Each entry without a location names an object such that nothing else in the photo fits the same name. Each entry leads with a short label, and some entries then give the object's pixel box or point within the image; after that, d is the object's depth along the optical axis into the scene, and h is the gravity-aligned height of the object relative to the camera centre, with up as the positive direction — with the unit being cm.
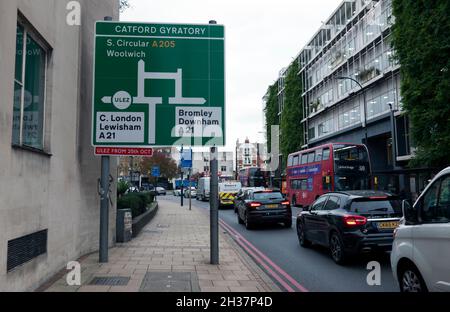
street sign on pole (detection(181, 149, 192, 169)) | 2733 +176
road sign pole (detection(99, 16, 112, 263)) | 884 -53
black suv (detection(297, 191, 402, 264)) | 860 -83
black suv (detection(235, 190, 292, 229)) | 1616 -94
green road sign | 900 +204
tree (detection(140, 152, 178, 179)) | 5447 +286
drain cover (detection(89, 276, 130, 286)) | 699 -165
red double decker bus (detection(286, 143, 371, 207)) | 2175 +81
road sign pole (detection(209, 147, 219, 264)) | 896 -55
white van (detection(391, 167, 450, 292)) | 456 -71
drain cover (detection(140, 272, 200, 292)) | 662 -166
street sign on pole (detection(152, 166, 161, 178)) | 3083 +103
